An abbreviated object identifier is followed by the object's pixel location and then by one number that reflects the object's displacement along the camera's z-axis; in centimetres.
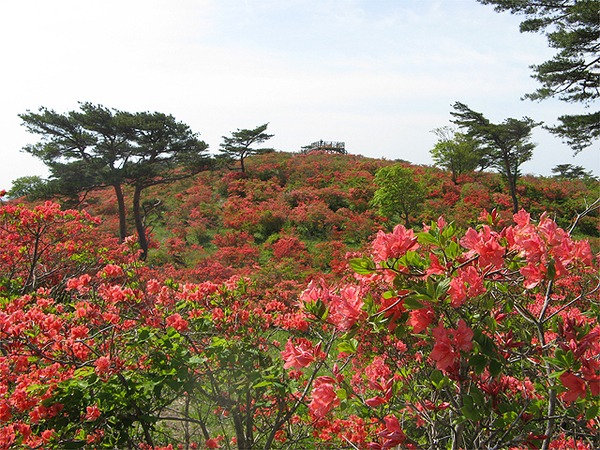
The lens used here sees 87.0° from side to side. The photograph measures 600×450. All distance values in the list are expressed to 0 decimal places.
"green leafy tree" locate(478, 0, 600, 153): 827
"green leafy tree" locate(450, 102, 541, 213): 1662
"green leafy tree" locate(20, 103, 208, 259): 1131
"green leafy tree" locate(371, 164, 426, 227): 1366
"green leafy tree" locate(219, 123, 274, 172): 2184
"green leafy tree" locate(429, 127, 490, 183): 1977
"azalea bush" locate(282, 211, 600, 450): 98
